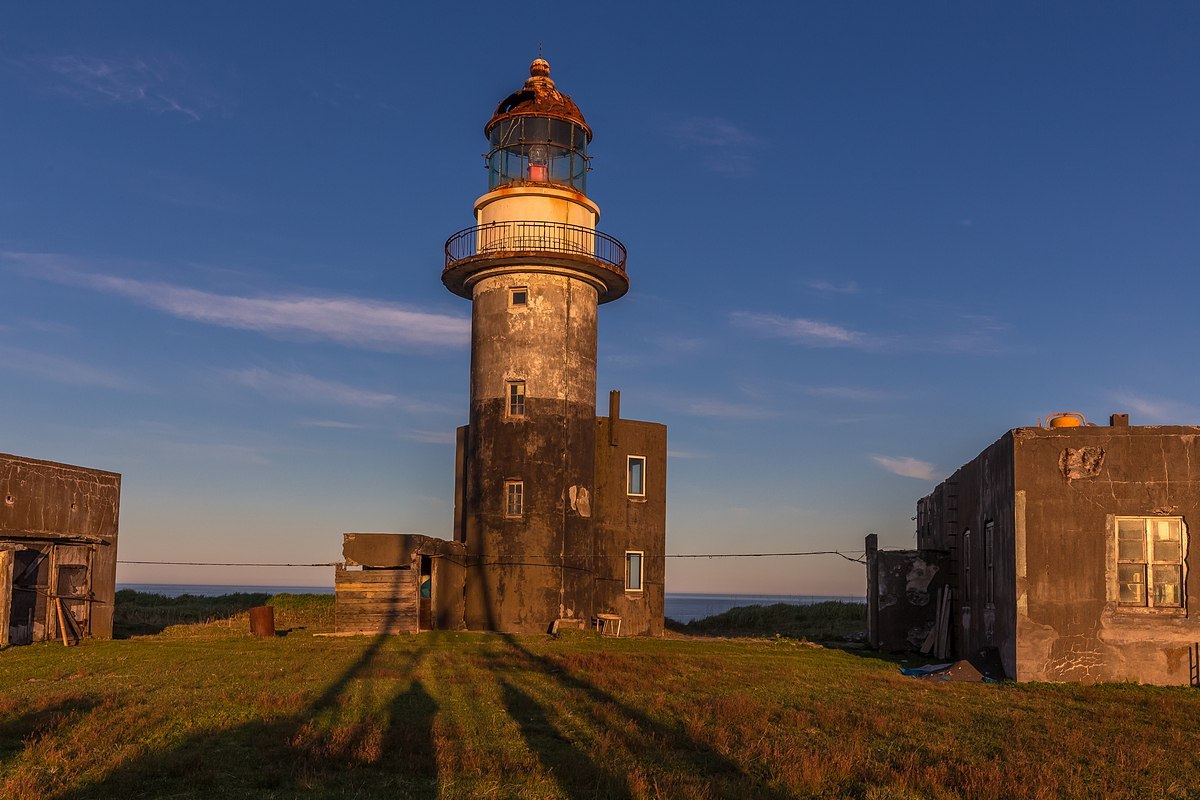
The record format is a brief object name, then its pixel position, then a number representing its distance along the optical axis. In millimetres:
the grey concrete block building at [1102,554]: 18922
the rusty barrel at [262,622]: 28328
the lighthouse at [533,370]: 30875
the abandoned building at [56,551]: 24688
